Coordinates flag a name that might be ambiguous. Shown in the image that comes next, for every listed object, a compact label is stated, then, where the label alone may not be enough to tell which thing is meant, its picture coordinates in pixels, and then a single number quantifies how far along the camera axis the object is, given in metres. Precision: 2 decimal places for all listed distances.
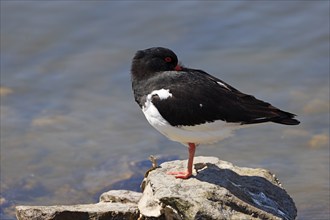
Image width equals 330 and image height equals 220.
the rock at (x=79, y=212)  15.30
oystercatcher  15.19
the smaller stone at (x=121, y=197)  16.75
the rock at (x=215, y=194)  14.43
